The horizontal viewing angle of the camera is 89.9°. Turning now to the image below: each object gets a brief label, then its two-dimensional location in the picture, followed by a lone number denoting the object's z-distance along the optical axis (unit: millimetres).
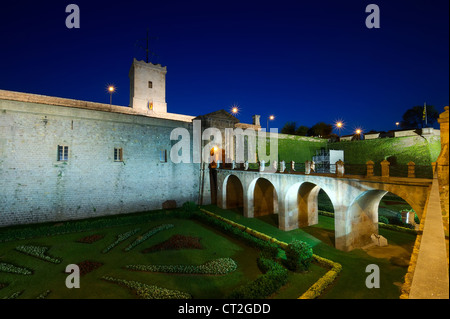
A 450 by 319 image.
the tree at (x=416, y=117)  42094
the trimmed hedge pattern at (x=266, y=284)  8359
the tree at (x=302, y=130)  53719
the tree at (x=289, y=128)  56469
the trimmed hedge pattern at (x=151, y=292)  8664
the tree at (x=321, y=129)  53188
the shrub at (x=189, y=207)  20242
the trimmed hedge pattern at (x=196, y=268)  10688
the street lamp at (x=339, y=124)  36544
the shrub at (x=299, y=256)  10164
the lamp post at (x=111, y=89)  22562
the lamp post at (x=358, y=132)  36750
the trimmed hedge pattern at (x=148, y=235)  13758
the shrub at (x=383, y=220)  16627
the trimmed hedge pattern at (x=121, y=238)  13300
